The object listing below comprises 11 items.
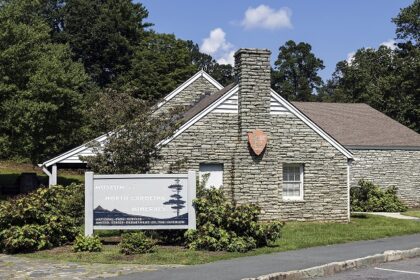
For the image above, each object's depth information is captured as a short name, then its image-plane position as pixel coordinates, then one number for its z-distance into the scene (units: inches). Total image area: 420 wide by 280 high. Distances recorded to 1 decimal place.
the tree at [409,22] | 1854.5
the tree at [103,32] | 2662.4
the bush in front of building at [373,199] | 1045.2
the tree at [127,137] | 603.8
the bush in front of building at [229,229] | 517.7
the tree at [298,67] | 3644.2
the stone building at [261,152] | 784.3
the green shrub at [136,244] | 494.9
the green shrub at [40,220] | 520.4
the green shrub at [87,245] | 514.9
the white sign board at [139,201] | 542.6
